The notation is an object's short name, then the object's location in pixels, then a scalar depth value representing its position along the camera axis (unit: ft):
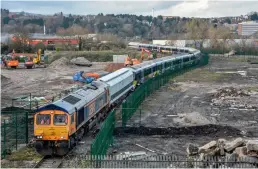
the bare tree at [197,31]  494.18
